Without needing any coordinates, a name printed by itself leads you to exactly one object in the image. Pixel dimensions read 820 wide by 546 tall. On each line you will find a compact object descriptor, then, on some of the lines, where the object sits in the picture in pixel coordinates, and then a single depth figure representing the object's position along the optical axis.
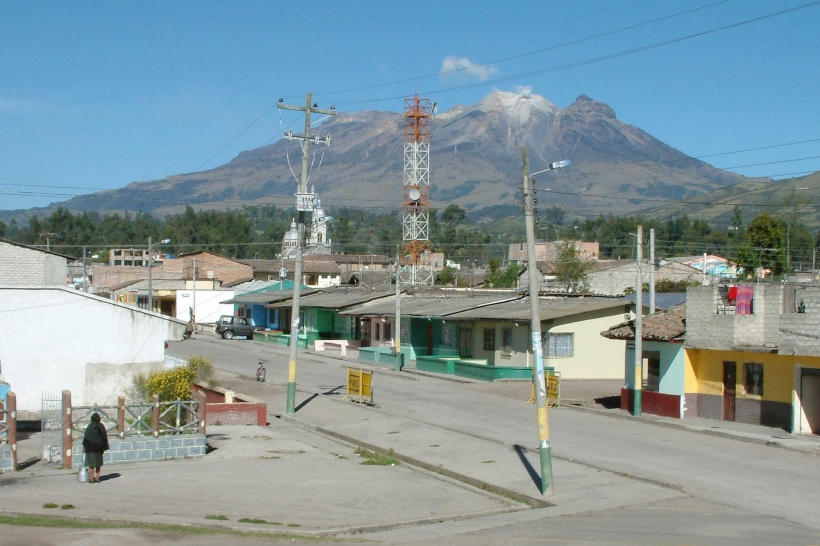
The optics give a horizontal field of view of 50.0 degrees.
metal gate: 19.42
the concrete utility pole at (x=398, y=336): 45.97
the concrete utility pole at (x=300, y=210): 28.73
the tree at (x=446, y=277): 107.19
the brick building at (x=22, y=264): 32.56
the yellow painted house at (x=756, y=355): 23.61
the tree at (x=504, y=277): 96.03
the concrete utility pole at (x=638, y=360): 28.06
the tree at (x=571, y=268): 81.62
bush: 23.80
